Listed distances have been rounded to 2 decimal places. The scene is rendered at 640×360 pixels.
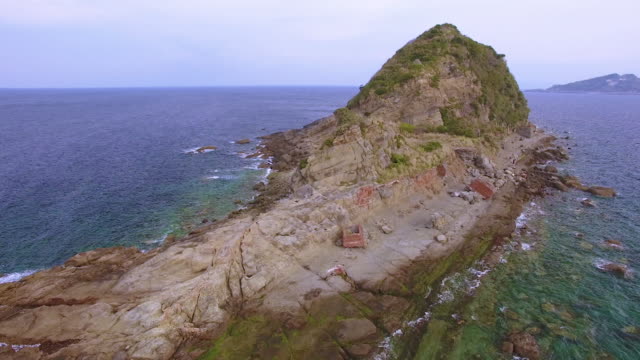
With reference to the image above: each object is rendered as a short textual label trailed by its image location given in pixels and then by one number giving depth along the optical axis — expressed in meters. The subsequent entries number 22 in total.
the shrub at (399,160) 48.66
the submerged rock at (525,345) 25.17
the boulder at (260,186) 59.17
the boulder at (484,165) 60.47
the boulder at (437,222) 42.38
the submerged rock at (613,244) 39.44
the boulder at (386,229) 41.42
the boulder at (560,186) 57.75
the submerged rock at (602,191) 54.44
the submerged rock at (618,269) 34.53
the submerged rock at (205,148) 88.06
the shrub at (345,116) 59.98
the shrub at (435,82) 70.81
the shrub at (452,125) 66.38
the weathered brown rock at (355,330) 27.02
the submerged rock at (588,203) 50.81
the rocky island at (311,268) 26.11
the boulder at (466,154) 60.83
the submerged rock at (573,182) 58.31
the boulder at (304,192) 42.97
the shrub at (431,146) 54.34
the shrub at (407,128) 60.03
